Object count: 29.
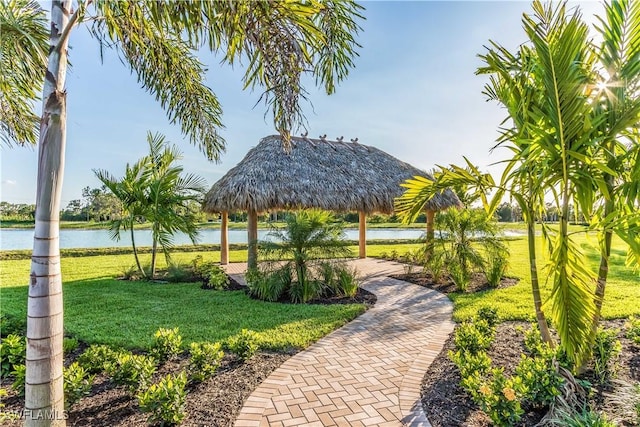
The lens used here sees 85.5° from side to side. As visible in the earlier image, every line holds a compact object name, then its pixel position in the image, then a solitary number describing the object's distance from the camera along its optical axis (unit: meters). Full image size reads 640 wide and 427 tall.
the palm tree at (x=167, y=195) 9.14
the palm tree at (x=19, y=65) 3.20
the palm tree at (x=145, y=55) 2.25
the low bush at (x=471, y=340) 3.92
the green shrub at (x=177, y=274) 9.28
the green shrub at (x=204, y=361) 3.34
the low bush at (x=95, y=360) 3.41
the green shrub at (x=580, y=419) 2.32
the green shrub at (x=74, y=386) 2.75
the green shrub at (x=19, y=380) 2.93
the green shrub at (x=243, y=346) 3.86
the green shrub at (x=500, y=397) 2.55
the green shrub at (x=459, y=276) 7.92
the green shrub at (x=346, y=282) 7.17
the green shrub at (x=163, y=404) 2.59
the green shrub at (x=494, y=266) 8.27
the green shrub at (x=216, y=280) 8.21
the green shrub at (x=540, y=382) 2.78
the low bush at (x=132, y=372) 3.01
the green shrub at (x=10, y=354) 3.45
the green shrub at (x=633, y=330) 4.12
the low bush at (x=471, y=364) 3.21
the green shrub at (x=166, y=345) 3.76
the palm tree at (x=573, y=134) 2.70
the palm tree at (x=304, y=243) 6.99
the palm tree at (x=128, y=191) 9.14
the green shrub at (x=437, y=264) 8.34
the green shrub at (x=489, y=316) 4.87
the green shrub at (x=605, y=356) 3.25
